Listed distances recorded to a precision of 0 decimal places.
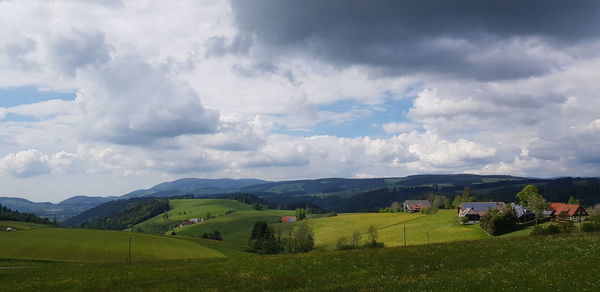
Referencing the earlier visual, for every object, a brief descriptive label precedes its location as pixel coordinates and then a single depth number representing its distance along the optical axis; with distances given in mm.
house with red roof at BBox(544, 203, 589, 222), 129738
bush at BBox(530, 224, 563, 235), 74306
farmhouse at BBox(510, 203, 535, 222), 122375
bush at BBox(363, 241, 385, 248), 85300
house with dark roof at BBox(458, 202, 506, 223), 136388
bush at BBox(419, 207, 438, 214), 184588
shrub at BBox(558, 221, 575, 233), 73688
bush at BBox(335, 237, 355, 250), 96688
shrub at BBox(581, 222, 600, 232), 71612
